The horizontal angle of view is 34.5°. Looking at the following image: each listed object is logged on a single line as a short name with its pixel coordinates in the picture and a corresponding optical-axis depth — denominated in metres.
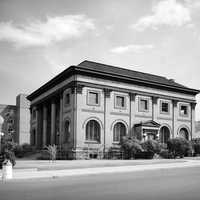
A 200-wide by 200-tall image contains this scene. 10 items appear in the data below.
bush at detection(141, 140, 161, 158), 39.09
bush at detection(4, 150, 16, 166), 22.58
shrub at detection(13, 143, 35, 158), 49.23
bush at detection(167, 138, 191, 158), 39.81
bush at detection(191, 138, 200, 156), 44.69
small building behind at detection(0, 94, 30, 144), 89.62
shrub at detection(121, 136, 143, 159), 38.76
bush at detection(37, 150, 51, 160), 40.83
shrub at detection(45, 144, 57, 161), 32.19
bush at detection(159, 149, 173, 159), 40.75
